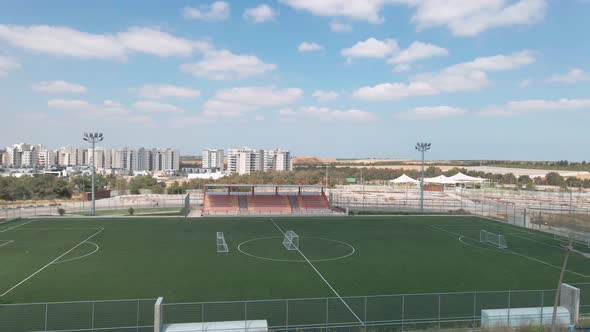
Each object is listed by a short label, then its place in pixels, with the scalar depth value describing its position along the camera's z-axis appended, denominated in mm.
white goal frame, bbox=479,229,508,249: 30809
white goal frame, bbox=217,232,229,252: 27562
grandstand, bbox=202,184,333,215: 48594
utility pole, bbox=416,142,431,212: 52688
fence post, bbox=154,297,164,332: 12023
